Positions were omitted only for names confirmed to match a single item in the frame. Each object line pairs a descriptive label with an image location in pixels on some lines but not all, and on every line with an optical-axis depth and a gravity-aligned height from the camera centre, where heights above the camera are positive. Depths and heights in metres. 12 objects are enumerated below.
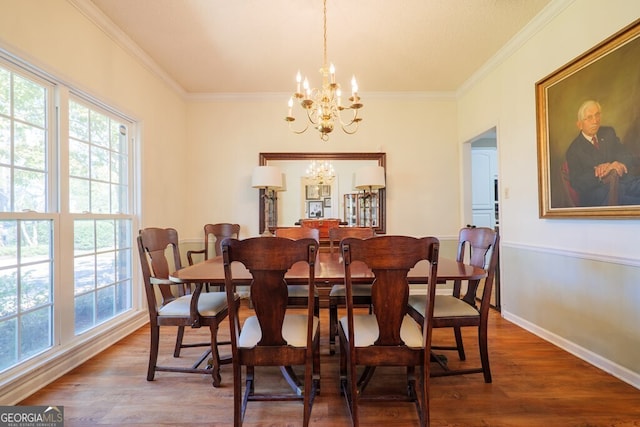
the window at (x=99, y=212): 2.24 +0.07
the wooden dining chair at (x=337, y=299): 2.19 -0.64
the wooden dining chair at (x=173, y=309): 1.82 -0.59
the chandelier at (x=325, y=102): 1.94 +0.82
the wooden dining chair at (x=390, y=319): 1.26 -0.49
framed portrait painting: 1.77 +0.56
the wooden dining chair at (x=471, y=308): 1.77 -0.60
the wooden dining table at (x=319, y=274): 1.54 -0.33
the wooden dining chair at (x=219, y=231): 3.69 -0.16
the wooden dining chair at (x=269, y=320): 1.26 -0.48
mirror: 3.87 +0.31
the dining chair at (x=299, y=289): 2.22 -0.59
